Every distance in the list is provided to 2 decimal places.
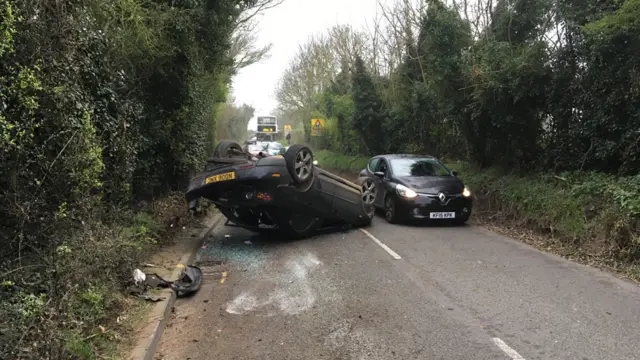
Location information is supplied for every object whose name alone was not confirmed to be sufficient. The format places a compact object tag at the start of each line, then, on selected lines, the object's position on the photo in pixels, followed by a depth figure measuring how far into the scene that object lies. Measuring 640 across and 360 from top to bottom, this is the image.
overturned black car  8.22
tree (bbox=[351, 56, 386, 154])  23.72
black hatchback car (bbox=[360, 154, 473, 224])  10.82
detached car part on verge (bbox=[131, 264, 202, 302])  5.67
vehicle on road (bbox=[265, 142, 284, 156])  34.44
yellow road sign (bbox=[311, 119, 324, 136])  32.25
